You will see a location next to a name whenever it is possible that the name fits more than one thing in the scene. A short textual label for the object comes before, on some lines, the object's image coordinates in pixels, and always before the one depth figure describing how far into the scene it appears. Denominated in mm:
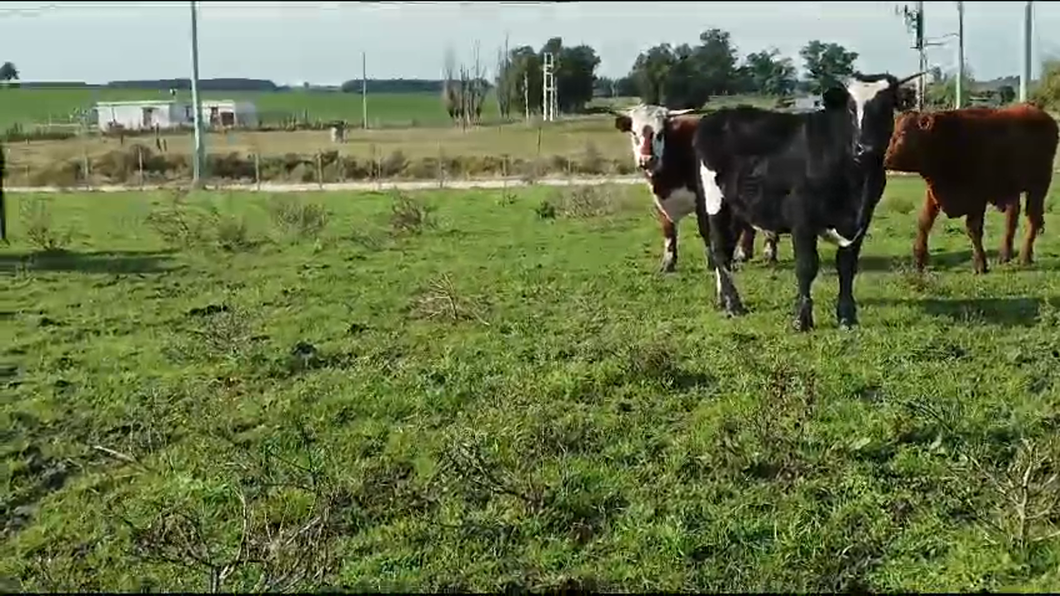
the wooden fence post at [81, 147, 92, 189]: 32466
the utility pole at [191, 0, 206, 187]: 29950
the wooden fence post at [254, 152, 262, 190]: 32481
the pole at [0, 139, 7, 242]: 17688
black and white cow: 9023
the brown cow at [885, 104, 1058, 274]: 12141
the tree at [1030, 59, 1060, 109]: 27250
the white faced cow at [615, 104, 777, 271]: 12375
